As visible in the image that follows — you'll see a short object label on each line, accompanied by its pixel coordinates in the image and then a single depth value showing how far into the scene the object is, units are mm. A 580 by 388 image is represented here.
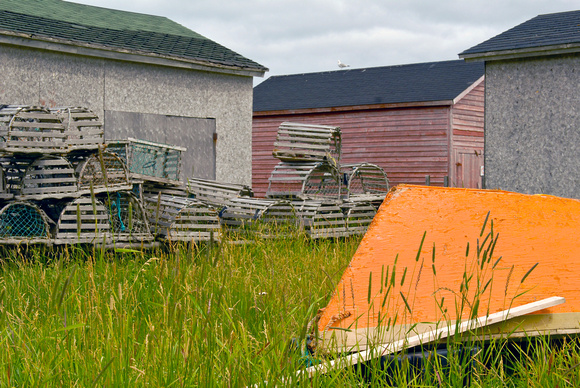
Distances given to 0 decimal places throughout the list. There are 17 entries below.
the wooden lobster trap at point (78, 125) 6399
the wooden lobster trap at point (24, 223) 5895
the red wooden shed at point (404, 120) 15539
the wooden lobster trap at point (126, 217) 6422
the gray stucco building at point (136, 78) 8672
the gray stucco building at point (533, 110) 9641
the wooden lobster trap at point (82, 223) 6008
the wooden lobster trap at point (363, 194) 8812
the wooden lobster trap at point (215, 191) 7504
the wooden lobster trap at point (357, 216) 7762
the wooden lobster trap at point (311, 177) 8430
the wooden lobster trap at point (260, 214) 6922
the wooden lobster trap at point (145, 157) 7125
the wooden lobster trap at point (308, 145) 8906
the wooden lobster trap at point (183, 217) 6398
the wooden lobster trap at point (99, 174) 6449
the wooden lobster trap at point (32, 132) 5898
